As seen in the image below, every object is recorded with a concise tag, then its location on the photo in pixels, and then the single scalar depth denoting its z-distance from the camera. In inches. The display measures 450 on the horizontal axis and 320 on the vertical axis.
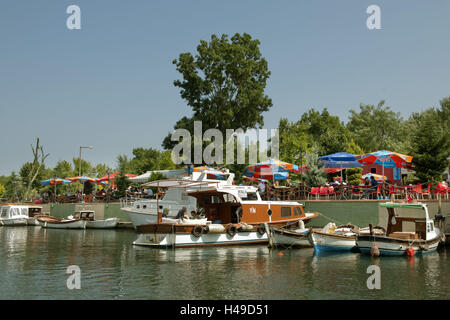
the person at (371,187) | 1137.2
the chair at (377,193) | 1128.8
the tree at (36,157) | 2438.5
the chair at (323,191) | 1247.6
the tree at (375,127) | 2433.6
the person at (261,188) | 1311.5
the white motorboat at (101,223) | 1581.0
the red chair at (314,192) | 1252.5
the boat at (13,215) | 1846.7
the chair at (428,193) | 1038.1
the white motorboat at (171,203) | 1138.0
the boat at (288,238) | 940.0
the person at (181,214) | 957.2
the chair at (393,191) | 1097.5
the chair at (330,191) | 1237.7
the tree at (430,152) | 1305.4
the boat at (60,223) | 1579.7
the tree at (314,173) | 1373.0
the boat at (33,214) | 1860.2
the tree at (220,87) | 1748.3
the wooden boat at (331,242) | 874.1
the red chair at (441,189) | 1011.9
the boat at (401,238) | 819.4
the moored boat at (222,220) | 933.2
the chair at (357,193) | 1185.2
